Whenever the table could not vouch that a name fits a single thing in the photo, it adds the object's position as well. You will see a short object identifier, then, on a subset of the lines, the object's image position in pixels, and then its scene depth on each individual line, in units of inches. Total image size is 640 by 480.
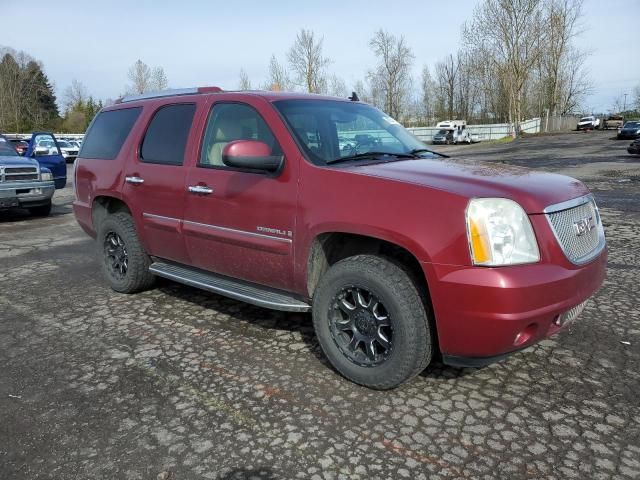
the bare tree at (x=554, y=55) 2138.3
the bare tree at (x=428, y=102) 2834.6
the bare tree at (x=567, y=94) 2470.5
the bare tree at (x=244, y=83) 2258.7
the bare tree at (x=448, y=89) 2746.1
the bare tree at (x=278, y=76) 2074.9
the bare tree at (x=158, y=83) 2101.4
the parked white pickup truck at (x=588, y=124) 2214.6
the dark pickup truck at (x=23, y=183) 390.6
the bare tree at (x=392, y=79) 2425.0
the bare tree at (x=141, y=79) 2109.4
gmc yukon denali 107.7
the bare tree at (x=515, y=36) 1786.4
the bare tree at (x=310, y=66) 2025.1
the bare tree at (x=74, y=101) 2848.9
